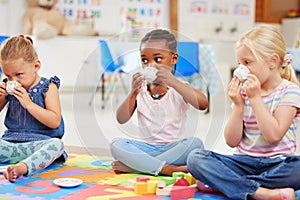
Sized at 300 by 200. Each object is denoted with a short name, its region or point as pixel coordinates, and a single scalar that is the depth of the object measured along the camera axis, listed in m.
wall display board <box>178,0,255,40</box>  10.01
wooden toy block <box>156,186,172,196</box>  3.53
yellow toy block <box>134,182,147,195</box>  3.55
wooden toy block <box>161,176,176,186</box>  3.62
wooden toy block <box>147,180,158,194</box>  3.55
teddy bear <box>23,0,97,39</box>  8.27
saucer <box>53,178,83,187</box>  3.60
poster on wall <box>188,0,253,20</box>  10.18
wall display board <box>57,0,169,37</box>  9.16
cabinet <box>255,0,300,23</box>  11.09
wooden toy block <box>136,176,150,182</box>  3.60
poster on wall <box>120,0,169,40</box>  9.57
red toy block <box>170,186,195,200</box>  3.49
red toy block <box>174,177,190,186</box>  3.56
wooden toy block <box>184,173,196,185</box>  3.64
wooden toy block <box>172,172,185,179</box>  3.67
